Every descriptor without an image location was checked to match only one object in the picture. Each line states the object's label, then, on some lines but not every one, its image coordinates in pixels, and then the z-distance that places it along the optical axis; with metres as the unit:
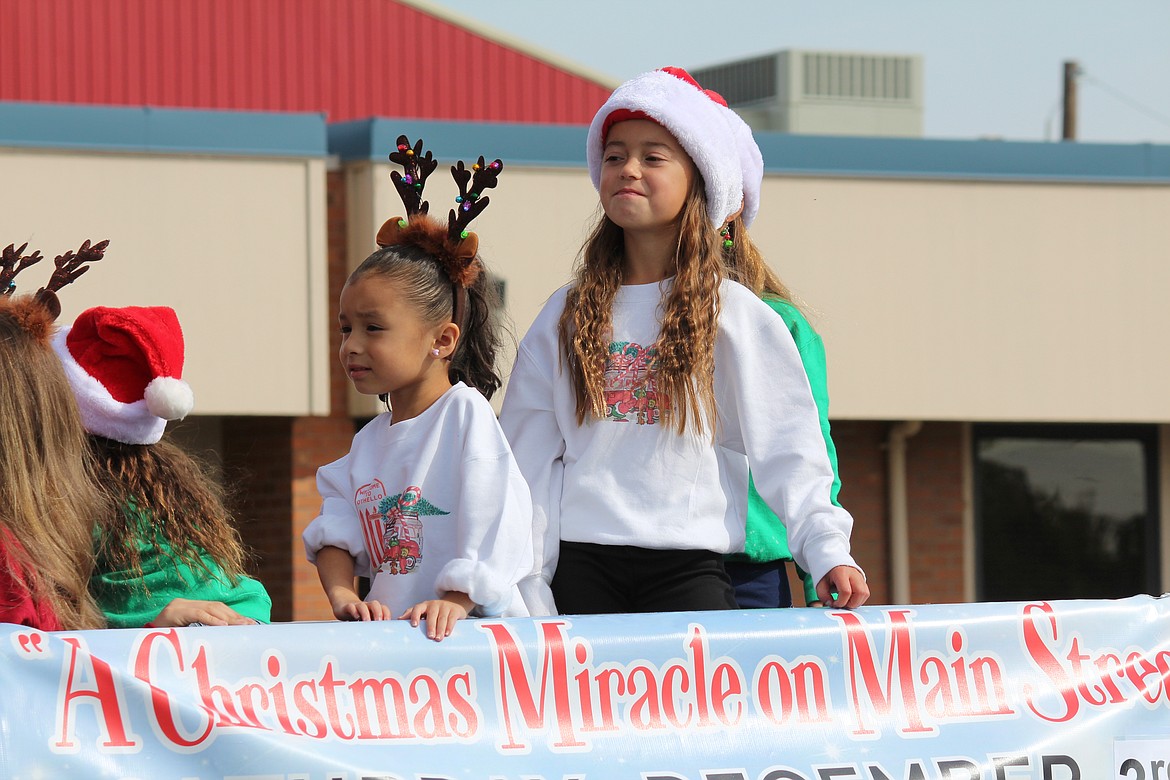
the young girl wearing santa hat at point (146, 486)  6.61
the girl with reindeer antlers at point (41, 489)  5.89
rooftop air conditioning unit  34.12
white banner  5.62
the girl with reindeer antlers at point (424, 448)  6.62
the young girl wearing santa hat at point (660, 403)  7.08
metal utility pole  54.66
